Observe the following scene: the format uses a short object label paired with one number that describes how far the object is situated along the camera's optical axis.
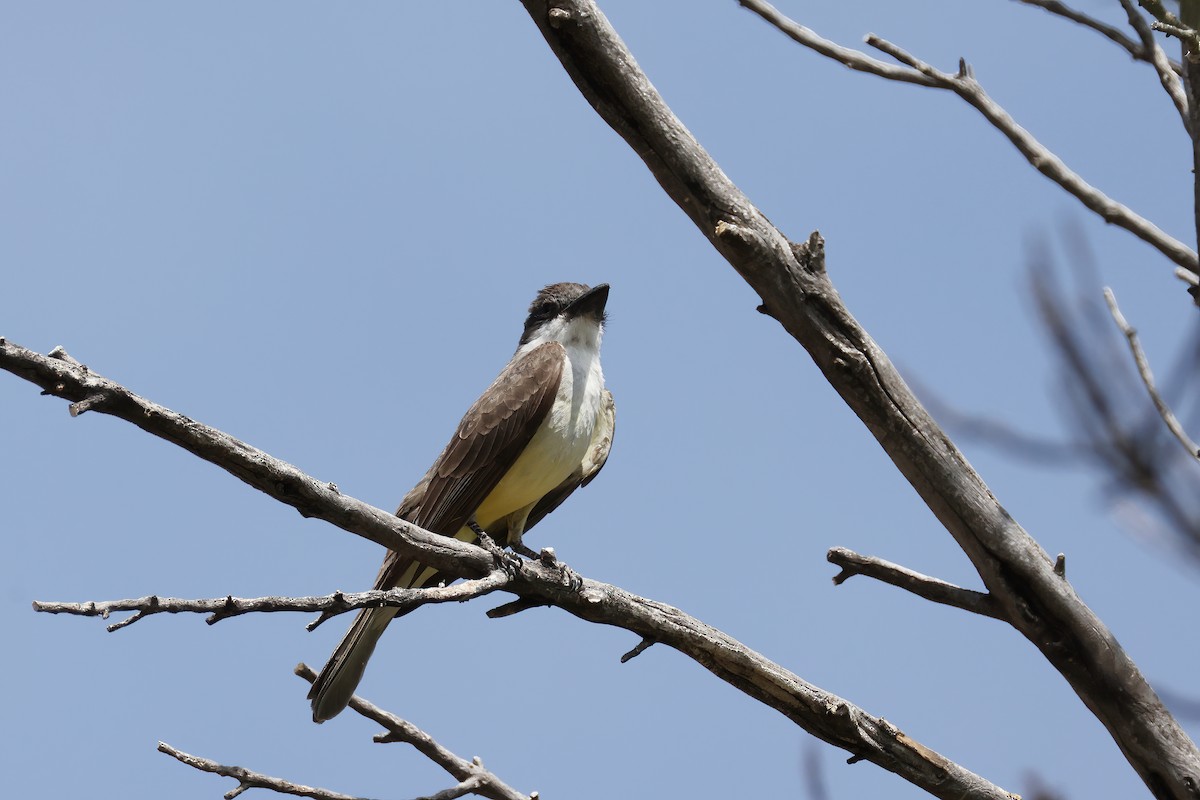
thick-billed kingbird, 12.16
